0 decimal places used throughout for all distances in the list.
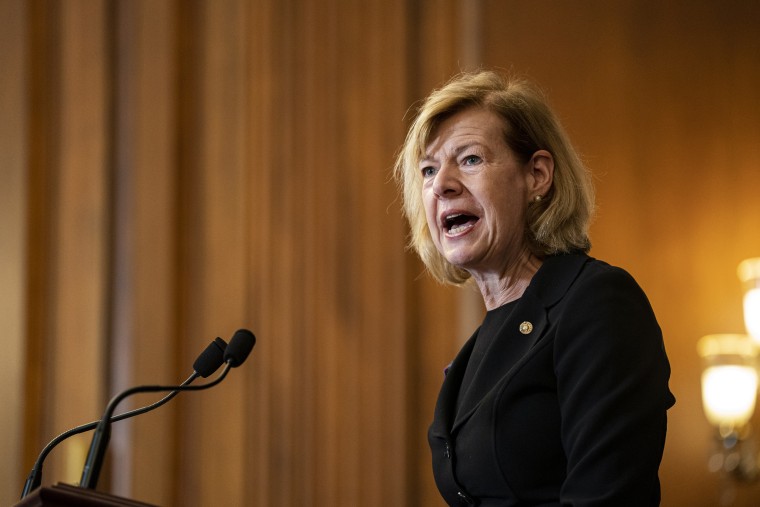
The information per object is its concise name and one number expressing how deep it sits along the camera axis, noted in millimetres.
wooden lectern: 3815
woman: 3990
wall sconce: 5403
